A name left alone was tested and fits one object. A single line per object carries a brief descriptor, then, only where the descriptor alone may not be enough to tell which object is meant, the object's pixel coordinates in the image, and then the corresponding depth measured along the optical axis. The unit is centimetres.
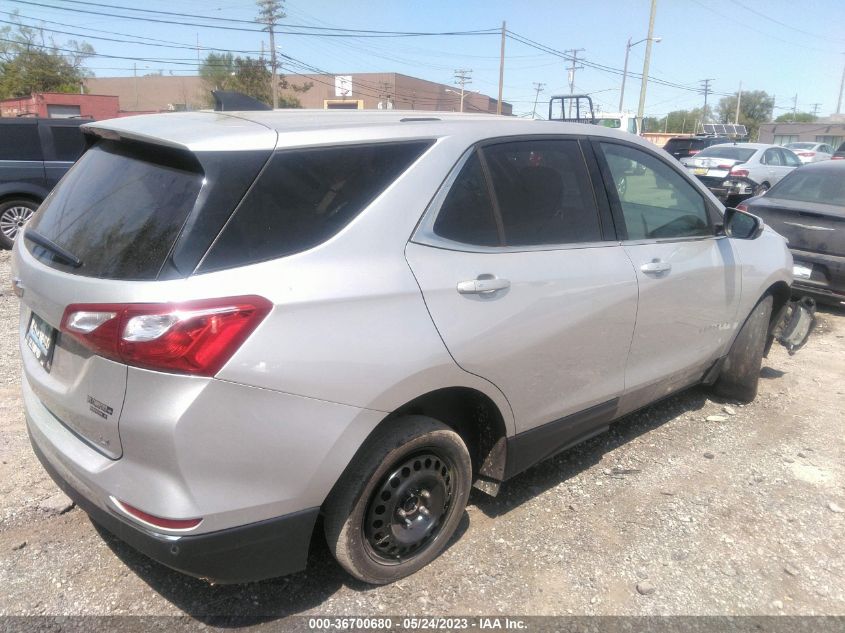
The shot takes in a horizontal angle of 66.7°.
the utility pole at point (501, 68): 4847
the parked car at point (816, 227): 629
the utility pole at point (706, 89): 8769
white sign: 6899
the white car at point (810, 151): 2446
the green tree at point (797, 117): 9838
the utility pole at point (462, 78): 7212
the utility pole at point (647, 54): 2823
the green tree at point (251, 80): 5341
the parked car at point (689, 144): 2469
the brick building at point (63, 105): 4353
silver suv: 193
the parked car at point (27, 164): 918
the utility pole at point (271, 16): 4962
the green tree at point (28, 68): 5559
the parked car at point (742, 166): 1588
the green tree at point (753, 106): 9031
